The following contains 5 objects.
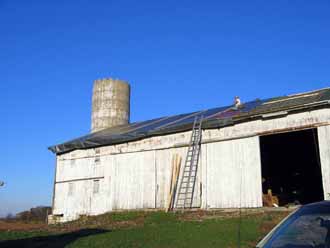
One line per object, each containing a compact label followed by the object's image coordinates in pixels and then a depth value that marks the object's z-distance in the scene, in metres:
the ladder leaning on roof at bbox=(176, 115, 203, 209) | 17.47
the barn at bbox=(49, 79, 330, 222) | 16.00
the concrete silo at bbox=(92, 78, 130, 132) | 30.84
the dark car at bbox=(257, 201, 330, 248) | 3.35
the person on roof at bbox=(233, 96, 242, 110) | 21.44
